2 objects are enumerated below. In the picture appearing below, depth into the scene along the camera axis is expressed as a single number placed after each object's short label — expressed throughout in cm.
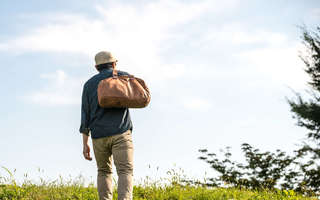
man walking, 436
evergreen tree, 1597
